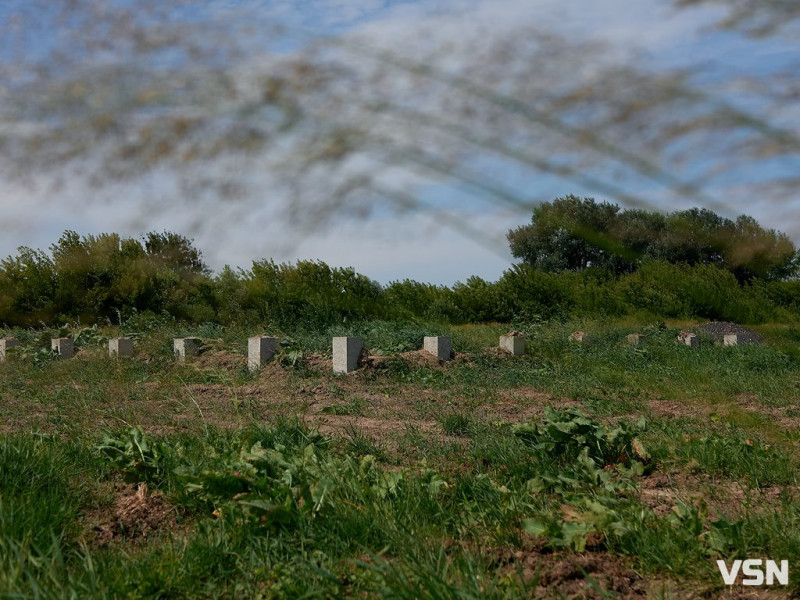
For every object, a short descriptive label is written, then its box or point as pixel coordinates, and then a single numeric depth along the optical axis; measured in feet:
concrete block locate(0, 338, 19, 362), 42.68
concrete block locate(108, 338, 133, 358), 37.52
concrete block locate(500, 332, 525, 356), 37.09
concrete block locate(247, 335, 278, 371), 31.86
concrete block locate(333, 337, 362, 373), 30.55
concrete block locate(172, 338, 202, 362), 35.32
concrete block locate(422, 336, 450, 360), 33.86
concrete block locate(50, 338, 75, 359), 40.27
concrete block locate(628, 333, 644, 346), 40.91
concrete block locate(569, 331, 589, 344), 41.04
